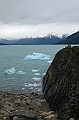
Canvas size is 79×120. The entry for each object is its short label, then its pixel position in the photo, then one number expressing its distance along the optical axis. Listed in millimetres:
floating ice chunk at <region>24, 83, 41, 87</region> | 22020
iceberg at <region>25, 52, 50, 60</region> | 66238
